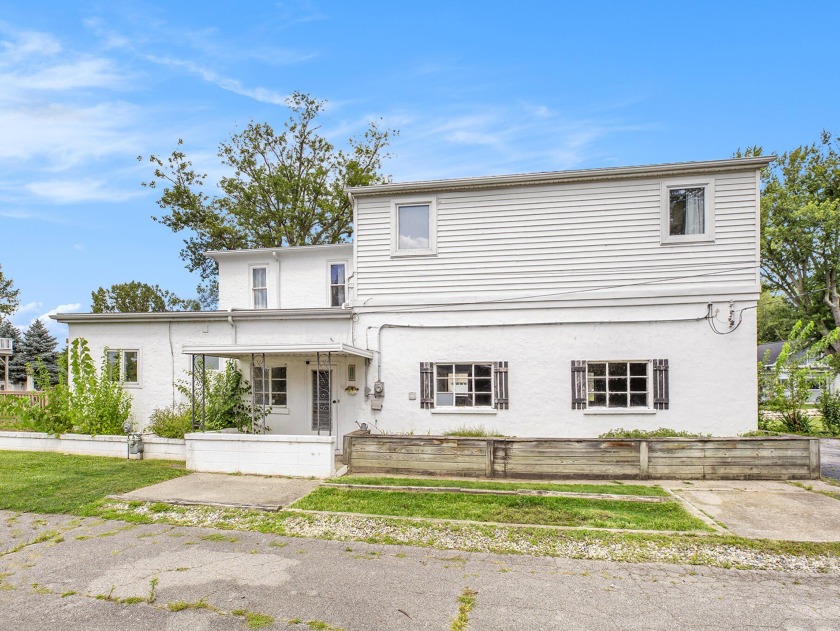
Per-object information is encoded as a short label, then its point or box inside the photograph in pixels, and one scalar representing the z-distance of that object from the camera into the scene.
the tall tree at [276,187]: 26.02
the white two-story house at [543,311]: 10.41
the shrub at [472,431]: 10.76
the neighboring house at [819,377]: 14.20
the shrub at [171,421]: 11.87
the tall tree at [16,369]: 33.07
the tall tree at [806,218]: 26.12
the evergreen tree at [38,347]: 32.91
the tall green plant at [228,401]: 11.62
